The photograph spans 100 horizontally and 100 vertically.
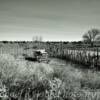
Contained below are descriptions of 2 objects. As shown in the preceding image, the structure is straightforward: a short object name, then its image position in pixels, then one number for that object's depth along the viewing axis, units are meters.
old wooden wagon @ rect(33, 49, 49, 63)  12.92
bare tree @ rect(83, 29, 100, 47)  50.16
